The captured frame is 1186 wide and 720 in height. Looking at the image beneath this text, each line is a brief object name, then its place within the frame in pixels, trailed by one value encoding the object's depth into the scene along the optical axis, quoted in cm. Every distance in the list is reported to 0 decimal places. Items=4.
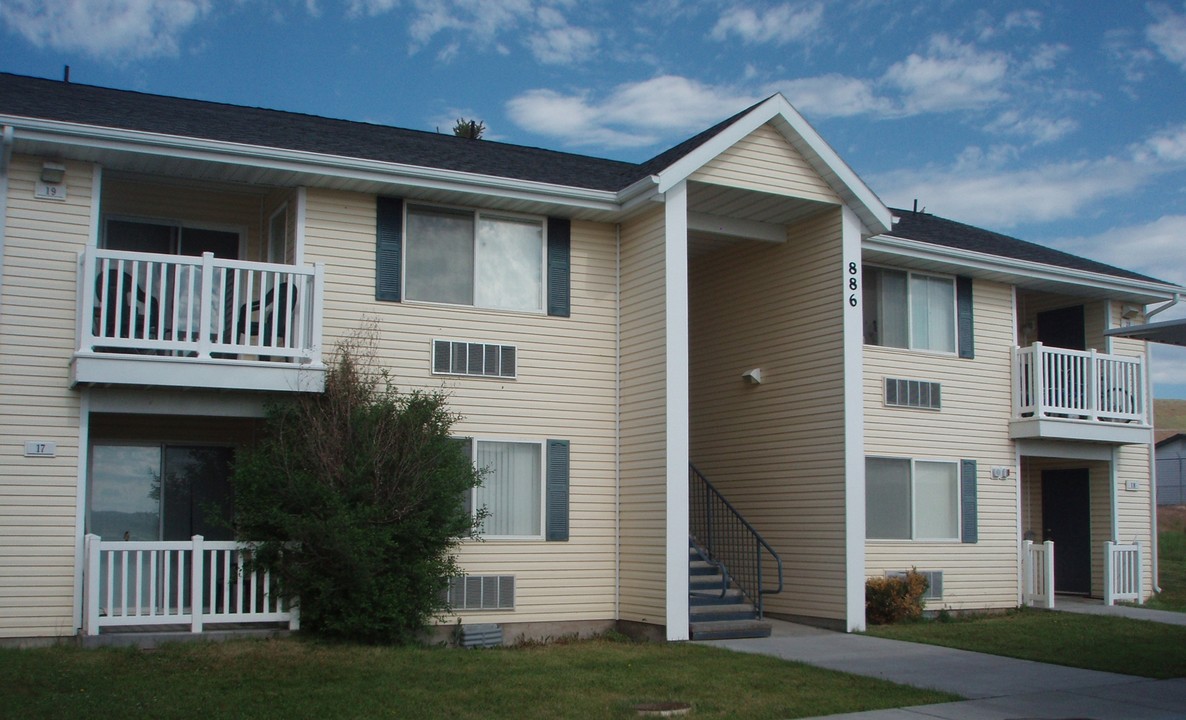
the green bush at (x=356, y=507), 1233
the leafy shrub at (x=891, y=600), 1608
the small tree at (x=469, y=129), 3650
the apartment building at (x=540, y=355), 1258
